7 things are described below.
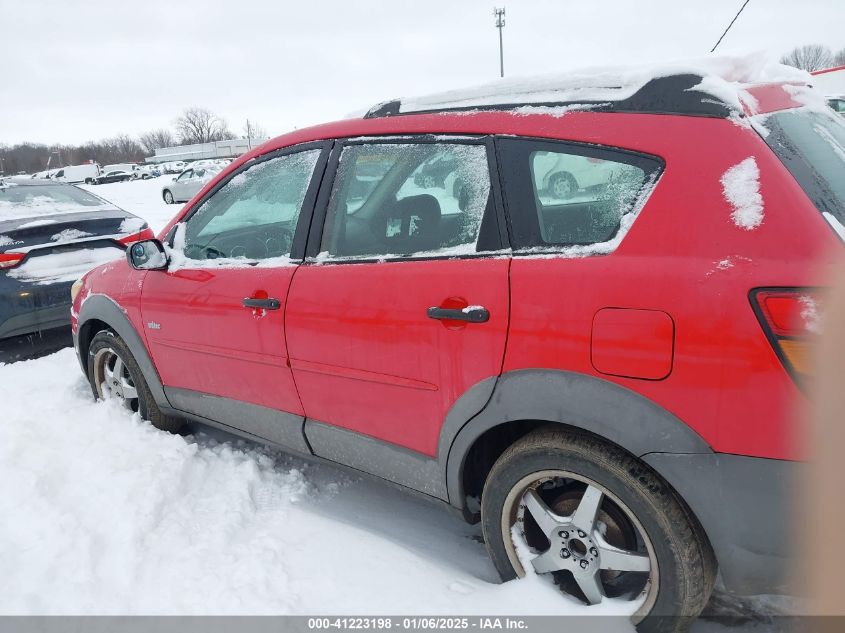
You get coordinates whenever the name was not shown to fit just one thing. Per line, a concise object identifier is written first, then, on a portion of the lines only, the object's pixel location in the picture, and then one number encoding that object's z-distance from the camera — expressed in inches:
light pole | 1718.8
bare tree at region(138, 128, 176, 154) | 4462.6
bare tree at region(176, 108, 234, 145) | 4040.4
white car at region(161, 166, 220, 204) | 954.1
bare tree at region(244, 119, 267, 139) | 3912.4
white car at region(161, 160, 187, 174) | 2095.0
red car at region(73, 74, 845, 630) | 59.7
